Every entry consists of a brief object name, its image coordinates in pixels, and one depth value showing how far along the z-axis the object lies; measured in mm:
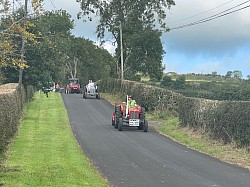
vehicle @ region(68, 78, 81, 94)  70000
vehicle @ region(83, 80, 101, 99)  54622
